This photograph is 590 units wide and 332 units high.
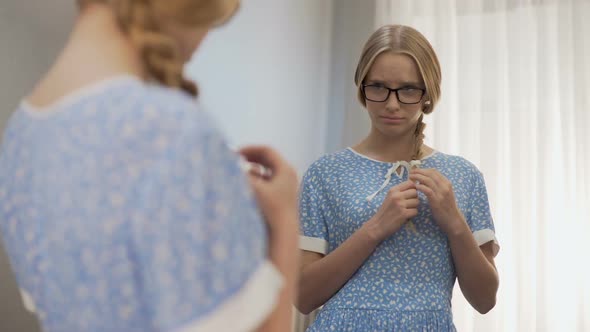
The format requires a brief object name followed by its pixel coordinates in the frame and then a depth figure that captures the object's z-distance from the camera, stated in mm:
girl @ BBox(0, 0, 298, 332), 1228
